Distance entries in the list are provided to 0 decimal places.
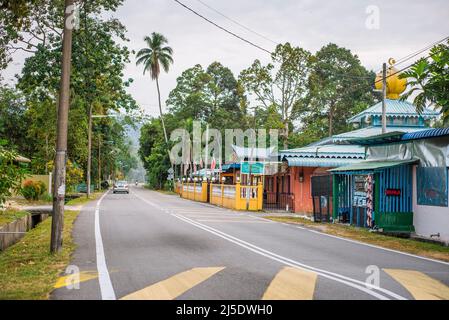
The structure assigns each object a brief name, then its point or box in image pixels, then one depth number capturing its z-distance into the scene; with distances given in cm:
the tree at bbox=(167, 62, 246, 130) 7575
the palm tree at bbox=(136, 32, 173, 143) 7156
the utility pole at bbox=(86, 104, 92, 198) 4494
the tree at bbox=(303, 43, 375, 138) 6078
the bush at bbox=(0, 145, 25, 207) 1573
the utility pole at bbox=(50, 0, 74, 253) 1251
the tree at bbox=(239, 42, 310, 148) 4406
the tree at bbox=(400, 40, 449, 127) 1655
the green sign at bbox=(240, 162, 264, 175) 3447
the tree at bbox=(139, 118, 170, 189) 8569
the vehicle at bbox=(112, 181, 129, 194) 6356
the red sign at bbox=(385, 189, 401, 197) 1936
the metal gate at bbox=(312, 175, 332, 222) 2512
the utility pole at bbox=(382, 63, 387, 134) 2565
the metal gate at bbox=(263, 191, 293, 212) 3547
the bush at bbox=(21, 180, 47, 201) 3642
